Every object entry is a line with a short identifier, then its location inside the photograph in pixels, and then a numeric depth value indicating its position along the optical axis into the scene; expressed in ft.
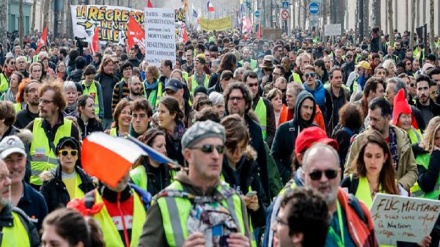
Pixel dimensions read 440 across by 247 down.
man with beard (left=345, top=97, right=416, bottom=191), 32.60
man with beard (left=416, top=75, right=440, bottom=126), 48.26
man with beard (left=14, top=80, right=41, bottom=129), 41.55
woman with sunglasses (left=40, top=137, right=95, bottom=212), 29.78
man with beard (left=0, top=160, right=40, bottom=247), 23.04
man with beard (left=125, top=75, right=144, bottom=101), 51.47
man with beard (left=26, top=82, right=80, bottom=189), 36.42
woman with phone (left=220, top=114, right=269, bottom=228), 28.02
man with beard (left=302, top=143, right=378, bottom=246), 20.30
